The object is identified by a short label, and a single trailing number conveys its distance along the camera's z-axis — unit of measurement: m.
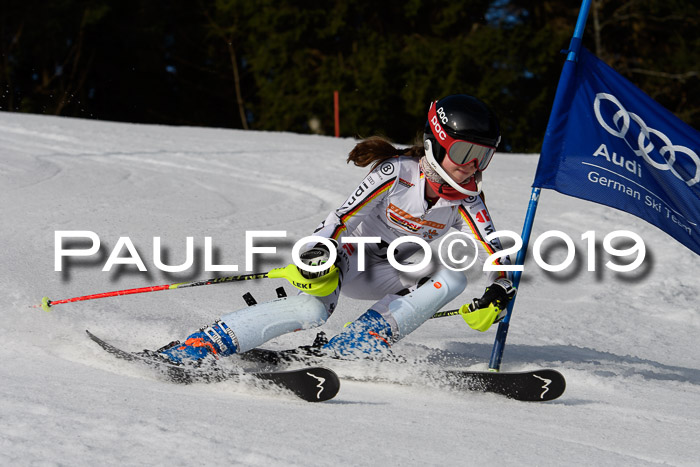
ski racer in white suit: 3.47
